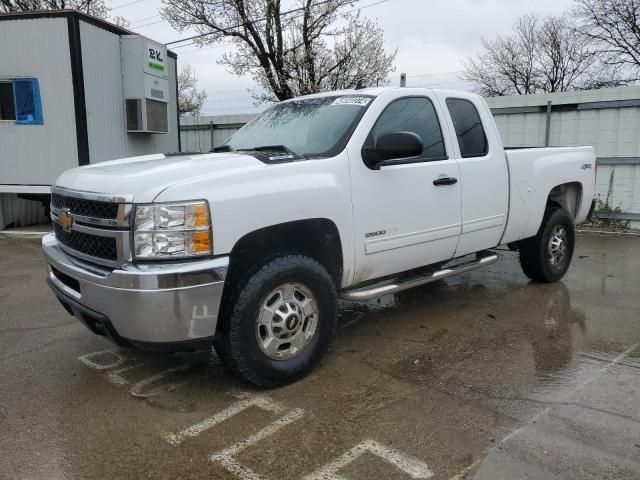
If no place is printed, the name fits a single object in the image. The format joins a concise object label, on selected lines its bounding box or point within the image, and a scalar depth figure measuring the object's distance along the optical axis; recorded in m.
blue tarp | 9.70
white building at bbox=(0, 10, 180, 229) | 9.51
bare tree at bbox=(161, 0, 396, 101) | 19.72
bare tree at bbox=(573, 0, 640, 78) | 30.94
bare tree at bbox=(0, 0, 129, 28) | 22.64
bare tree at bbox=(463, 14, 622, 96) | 38.94
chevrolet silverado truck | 3.08
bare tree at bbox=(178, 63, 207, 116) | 38.97
